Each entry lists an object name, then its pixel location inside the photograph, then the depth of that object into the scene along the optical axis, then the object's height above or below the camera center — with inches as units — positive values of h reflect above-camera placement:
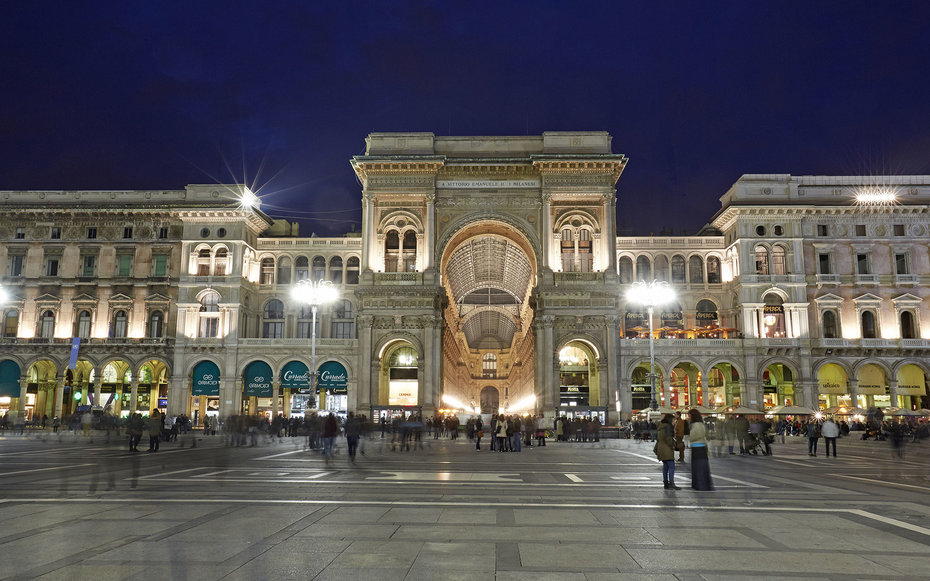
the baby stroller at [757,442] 1139.9 -74.1
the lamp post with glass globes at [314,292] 1838.1 +285.3
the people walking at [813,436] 1117.1 -60.6
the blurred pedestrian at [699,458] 581.6 -49.4
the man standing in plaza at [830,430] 1077.1 -50.5
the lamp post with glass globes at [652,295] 1851.1 +296.1
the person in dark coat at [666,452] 588.1 -44.3
